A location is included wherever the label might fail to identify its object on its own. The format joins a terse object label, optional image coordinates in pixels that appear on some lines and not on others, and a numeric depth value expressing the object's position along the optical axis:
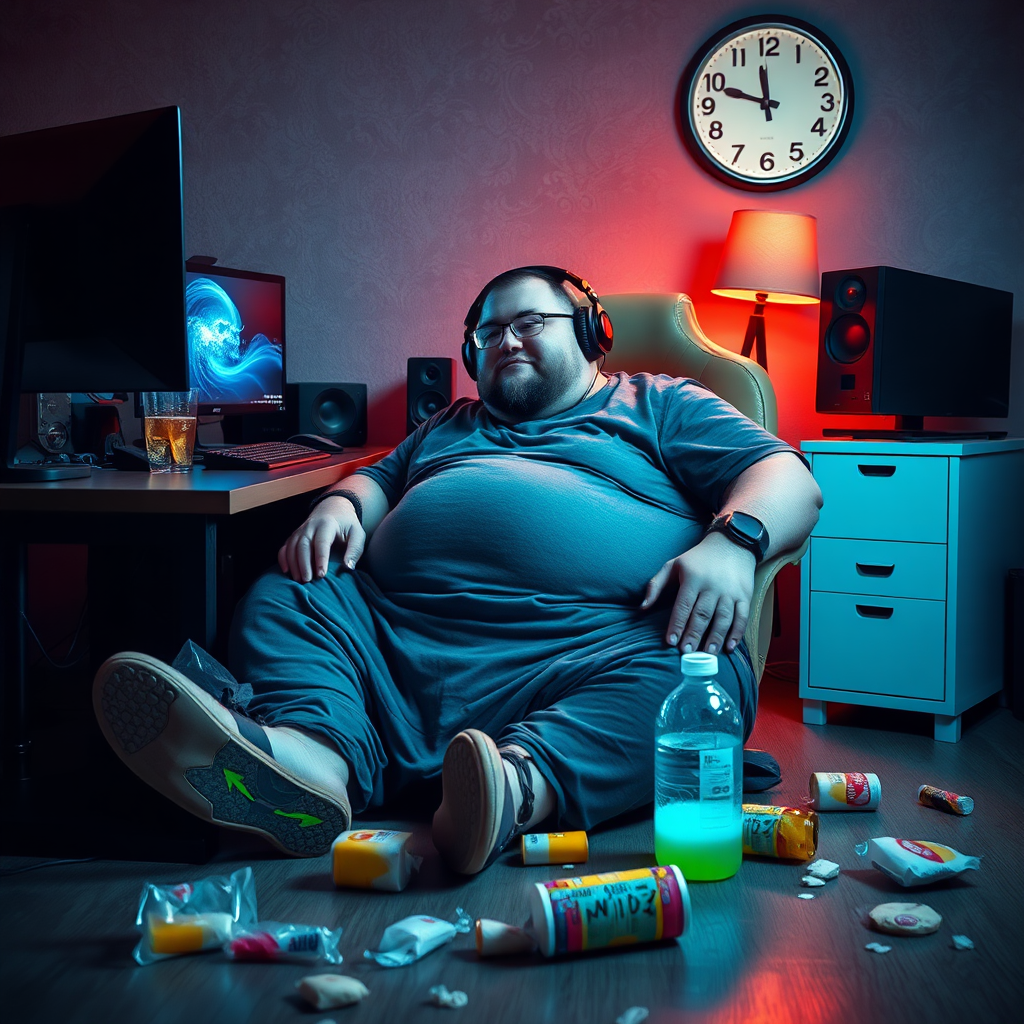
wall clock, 2.50
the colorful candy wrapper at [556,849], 1.32
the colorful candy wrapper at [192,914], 1.09
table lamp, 2.34
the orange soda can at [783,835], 1.34
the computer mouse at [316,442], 2.26
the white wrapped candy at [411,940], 1.08
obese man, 1.23
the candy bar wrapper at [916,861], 1.26
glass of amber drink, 1.70
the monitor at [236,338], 2.16
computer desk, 1.36
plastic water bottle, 1.23
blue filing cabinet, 2.05
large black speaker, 2.15
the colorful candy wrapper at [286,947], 1.08
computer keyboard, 1.72
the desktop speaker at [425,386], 2.53
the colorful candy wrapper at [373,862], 1.24
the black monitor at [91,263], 1.44
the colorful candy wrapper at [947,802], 1.56
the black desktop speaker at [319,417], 2.49
